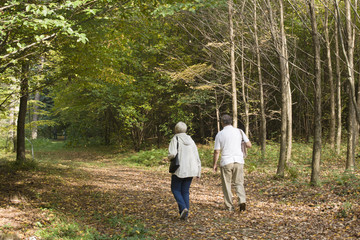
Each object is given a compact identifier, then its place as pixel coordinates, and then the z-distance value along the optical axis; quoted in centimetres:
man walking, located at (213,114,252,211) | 628
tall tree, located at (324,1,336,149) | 1655
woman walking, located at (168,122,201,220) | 573
